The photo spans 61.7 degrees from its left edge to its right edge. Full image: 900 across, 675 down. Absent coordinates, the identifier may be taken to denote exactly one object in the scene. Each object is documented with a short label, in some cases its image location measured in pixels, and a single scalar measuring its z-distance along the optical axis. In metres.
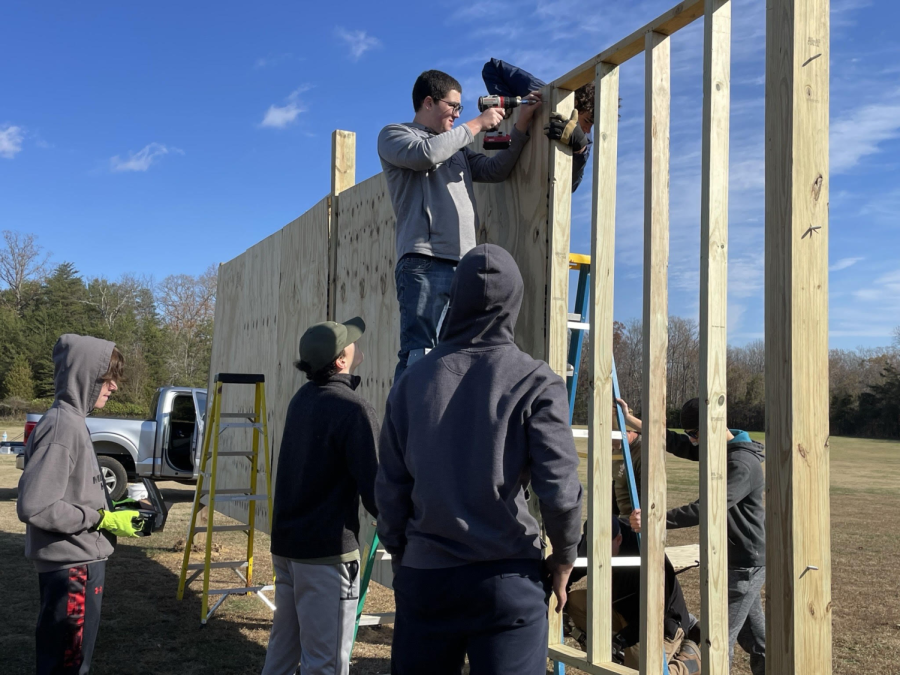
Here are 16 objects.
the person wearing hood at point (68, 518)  2.97
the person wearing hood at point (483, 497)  2.02
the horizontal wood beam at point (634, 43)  2.84
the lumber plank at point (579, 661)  3.00
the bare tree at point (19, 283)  46.44
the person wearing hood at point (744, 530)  3.86
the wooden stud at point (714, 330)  2.64
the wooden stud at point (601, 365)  3.11
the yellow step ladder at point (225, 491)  5.47
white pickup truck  11.28
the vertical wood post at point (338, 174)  5.98
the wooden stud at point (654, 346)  2.89
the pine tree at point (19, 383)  40.03
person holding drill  3.31
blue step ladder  3.60
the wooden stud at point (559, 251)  3.27
